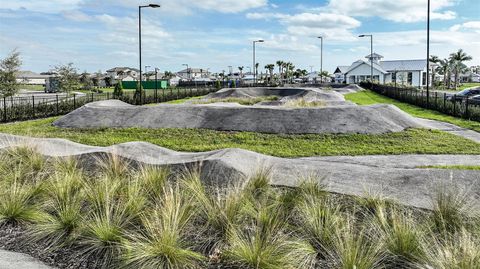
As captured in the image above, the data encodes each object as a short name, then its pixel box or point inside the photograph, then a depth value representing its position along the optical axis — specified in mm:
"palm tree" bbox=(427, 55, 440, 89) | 99638
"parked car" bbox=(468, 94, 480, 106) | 25112
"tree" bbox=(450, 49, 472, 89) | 93812
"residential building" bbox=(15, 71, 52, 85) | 127312
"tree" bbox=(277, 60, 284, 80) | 125625
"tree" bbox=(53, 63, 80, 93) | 40469
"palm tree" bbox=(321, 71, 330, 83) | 134812
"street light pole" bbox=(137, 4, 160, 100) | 28672
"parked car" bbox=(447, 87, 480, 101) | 33769
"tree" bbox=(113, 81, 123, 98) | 39053
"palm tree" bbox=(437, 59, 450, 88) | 91425
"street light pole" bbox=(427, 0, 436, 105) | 28373
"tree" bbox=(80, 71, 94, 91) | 76500
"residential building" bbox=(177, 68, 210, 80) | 175612
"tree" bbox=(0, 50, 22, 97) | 29156
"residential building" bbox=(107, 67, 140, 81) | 132500
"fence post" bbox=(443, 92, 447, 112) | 26567
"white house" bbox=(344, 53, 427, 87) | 86719
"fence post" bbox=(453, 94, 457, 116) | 24859
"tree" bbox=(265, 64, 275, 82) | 127062
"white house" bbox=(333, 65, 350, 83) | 111156
